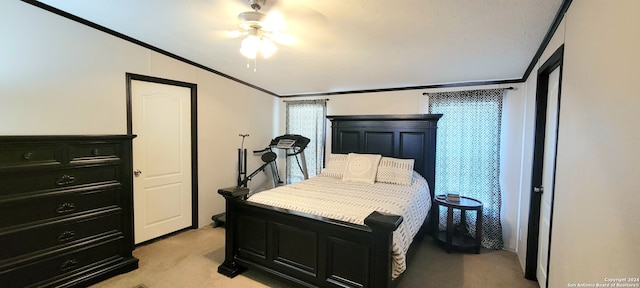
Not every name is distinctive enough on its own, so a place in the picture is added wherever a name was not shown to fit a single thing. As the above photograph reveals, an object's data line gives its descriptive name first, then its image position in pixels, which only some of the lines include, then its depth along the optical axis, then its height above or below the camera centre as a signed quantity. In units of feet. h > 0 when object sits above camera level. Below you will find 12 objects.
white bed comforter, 6.77 -2.05
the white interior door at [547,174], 6.85 -1.00
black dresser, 6.31 -2.20
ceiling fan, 6.45 +2.79
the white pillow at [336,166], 11.89 -1.51
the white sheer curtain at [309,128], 14.62 +0.27
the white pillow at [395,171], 10.50 -1.50
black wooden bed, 6.00 -3.01
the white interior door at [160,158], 10.11 -1.14
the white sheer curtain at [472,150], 10.32 -0.59
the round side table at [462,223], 9.71 -3.44
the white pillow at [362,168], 10.95 -1.46
